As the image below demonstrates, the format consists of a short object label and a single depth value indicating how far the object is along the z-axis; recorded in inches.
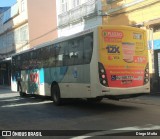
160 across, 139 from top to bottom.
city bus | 561.6
